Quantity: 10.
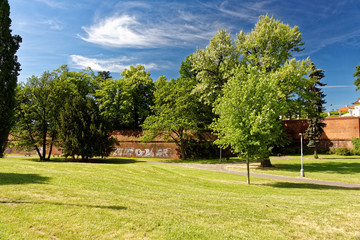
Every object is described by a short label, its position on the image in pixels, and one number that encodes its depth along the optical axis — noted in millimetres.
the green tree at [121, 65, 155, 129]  46725
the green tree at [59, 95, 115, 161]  34688
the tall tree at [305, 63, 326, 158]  42781
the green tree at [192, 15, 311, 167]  28156
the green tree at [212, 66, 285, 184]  17094
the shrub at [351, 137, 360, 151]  44162
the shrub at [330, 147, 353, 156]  44797
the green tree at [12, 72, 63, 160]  37422
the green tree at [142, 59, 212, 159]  39353
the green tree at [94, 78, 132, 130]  45625
